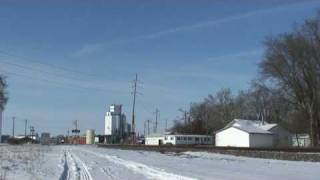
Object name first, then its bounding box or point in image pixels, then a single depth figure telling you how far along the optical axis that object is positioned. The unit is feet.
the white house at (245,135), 335.88
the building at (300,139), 349.96
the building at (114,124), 629.06
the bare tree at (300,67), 248.52
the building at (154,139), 481.05
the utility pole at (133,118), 364.93
